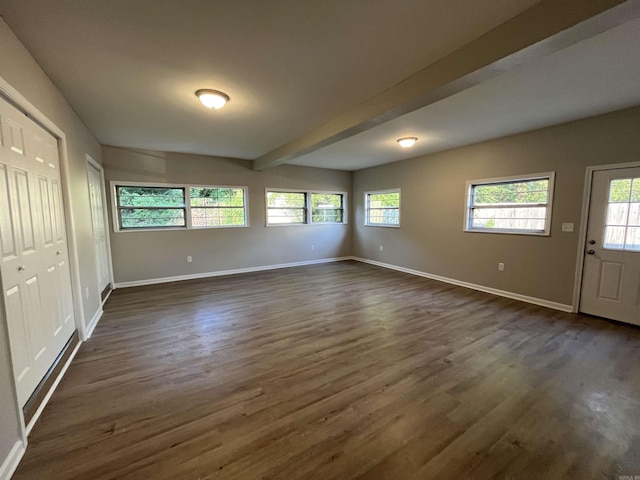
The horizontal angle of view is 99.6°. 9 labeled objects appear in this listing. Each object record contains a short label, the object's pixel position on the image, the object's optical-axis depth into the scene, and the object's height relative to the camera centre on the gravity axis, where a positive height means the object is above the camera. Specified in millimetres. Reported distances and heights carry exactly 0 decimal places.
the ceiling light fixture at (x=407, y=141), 4254 +1149
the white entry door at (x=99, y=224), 3857 -160
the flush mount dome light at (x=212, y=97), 2620 +1137
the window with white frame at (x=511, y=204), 3988 +141
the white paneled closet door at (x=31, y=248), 1695 -250
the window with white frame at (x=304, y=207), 6584 +161
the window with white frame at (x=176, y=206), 5055 +145
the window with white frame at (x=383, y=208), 6414 +132
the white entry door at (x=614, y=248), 3211 -434
